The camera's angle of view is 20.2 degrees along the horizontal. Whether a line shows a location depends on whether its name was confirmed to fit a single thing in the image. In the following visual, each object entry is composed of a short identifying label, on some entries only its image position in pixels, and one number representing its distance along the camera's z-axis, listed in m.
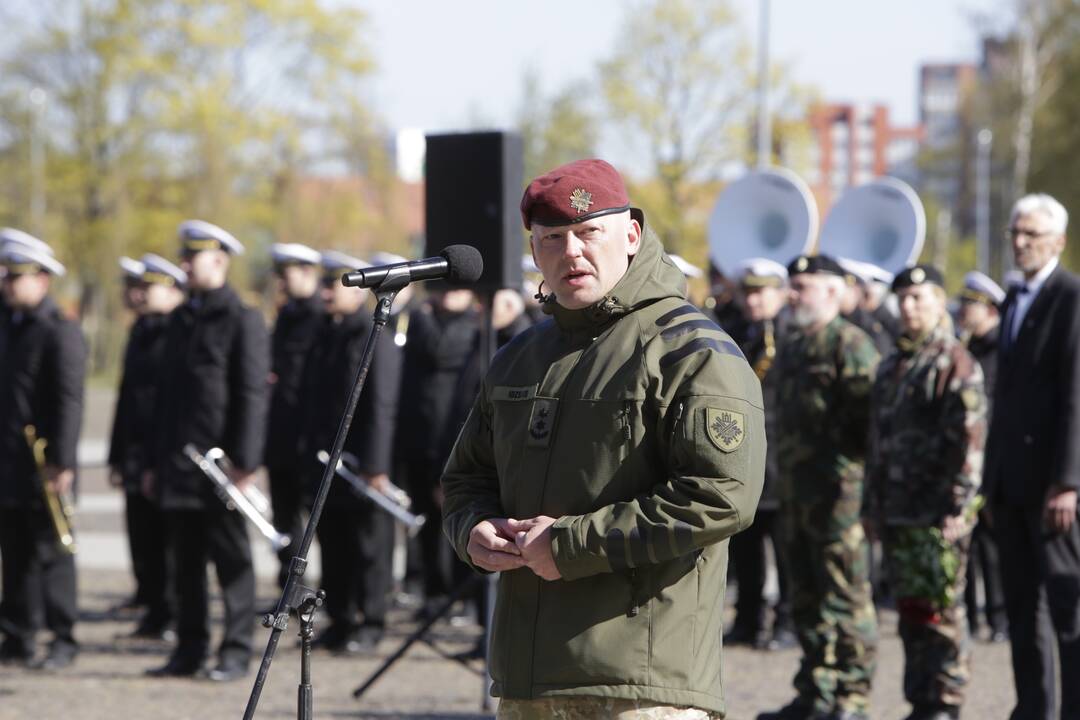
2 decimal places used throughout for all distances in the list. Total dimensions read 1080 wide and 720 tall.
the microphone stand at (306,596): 6.91
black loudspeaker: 14.14
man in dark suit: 11.76
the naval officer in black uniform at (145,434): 19.05
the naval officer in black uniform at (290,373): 19.17
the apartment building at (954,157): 111.06
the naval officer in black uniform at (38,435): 16.91
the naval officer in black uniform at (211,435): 16.06
